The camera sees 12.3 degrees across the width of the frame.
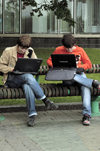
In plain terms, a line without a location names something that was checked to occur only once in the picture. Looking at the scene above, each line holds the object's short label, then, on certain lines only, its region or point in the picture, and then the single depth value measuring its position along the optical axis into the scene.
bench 6.52
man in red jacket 6.63
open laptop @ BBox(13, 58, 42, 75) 6.61
